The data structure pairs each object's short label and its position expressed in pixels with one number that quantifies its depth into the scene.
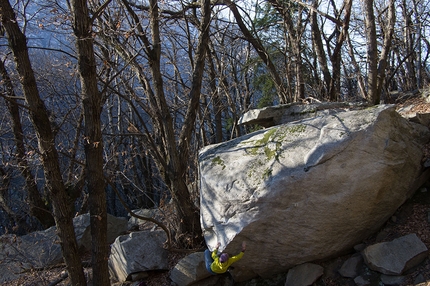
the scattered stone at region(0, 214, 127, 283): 7.29
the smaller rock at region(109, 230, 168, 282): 5.74
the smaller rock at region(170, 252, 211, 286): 5.26
